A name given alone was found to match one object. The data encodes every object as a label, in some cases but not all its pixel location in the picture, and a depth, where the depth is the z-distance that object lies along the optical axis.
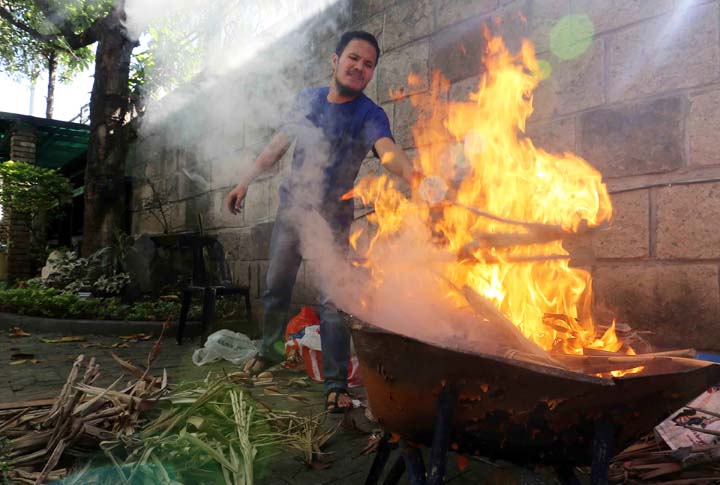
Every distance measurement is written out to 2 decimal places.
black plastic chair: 5.33
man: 3.51
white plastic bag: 4.54
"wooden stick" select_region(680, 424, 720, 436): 2.13
